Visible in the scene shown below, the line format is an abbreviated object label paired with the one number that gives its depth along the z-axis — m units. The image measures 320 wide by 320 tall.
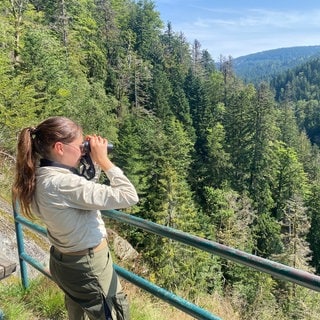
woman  1.88
